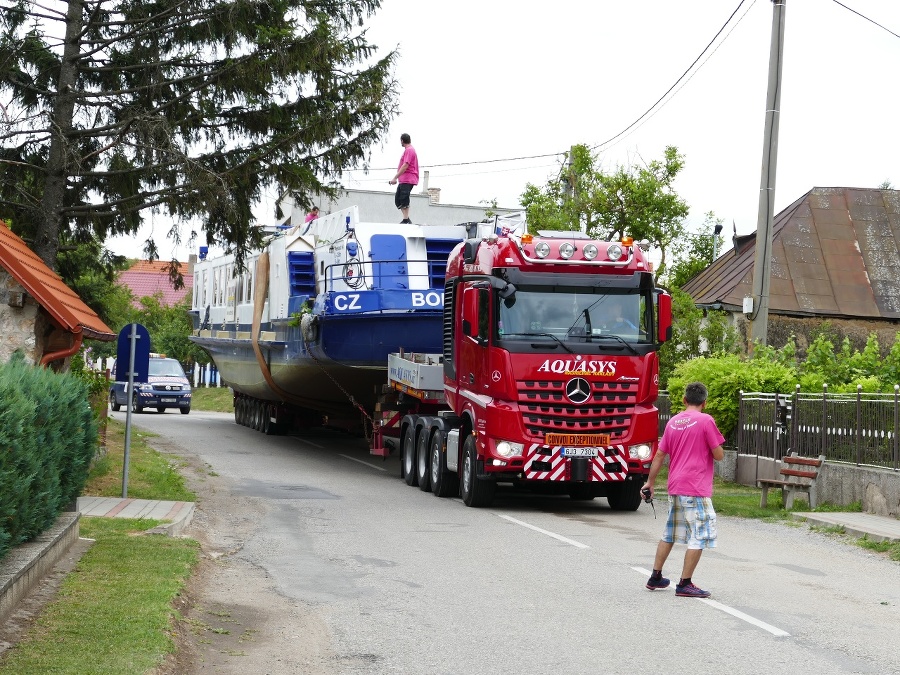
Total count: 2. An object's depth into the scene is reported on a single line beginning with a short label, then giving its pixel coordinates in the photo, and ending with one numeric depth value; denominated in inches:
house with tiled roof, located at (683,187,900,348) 1332.4
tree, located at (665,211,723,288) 1378.0
